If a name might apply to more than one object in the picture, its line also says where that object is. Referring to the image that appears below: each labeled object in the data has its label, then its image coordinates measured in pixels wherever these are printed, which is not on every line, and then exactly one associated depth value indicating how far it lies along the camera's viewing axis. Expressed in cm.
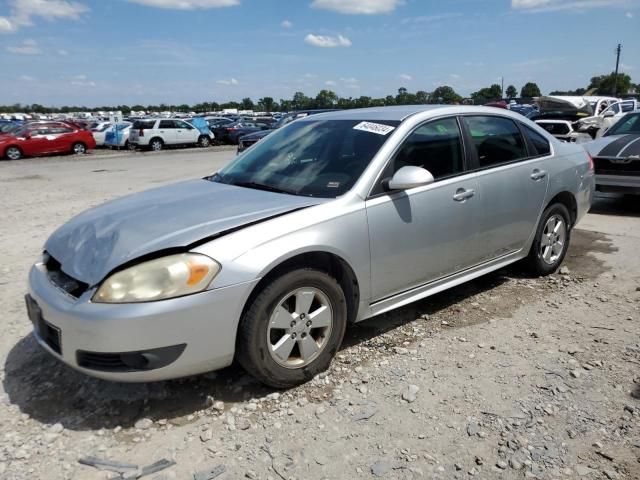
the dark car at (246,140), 1734
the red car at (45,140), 2155
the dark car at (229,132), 3030
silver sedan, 264
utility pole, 7094
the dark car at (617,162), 757
